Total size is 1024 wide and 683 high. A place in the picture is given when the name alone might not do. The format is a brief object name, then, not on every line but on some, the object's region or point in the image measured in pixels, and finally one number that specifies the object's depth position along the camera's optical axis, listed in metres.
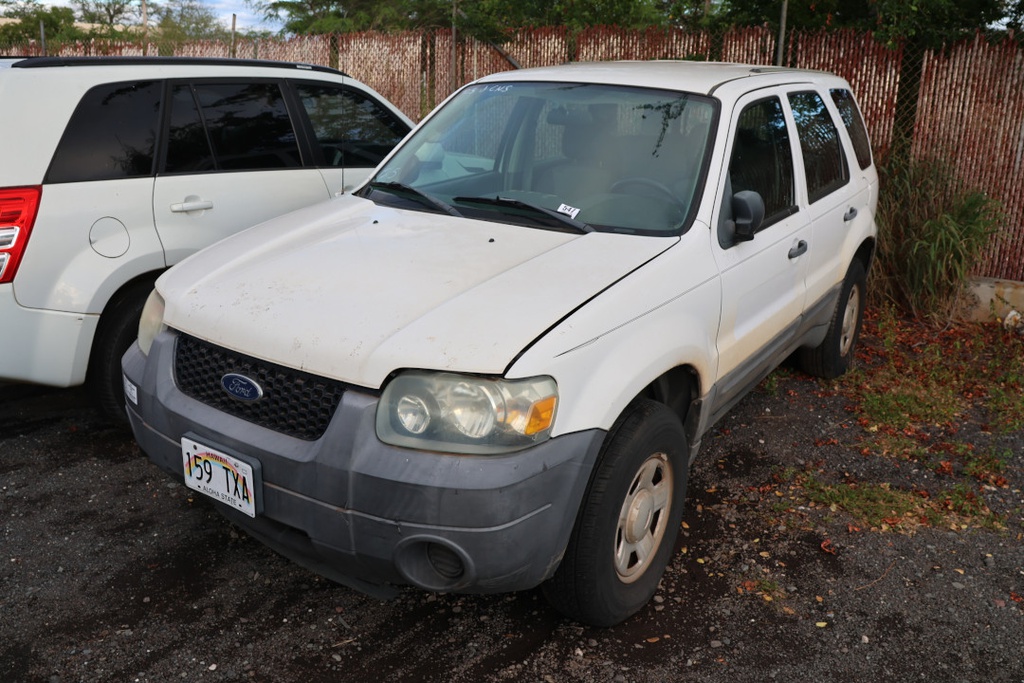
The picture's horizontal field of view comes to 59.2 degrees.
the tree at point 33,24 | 23.48
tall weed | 6.91
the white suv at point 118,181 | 4.05
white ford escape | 2.56
